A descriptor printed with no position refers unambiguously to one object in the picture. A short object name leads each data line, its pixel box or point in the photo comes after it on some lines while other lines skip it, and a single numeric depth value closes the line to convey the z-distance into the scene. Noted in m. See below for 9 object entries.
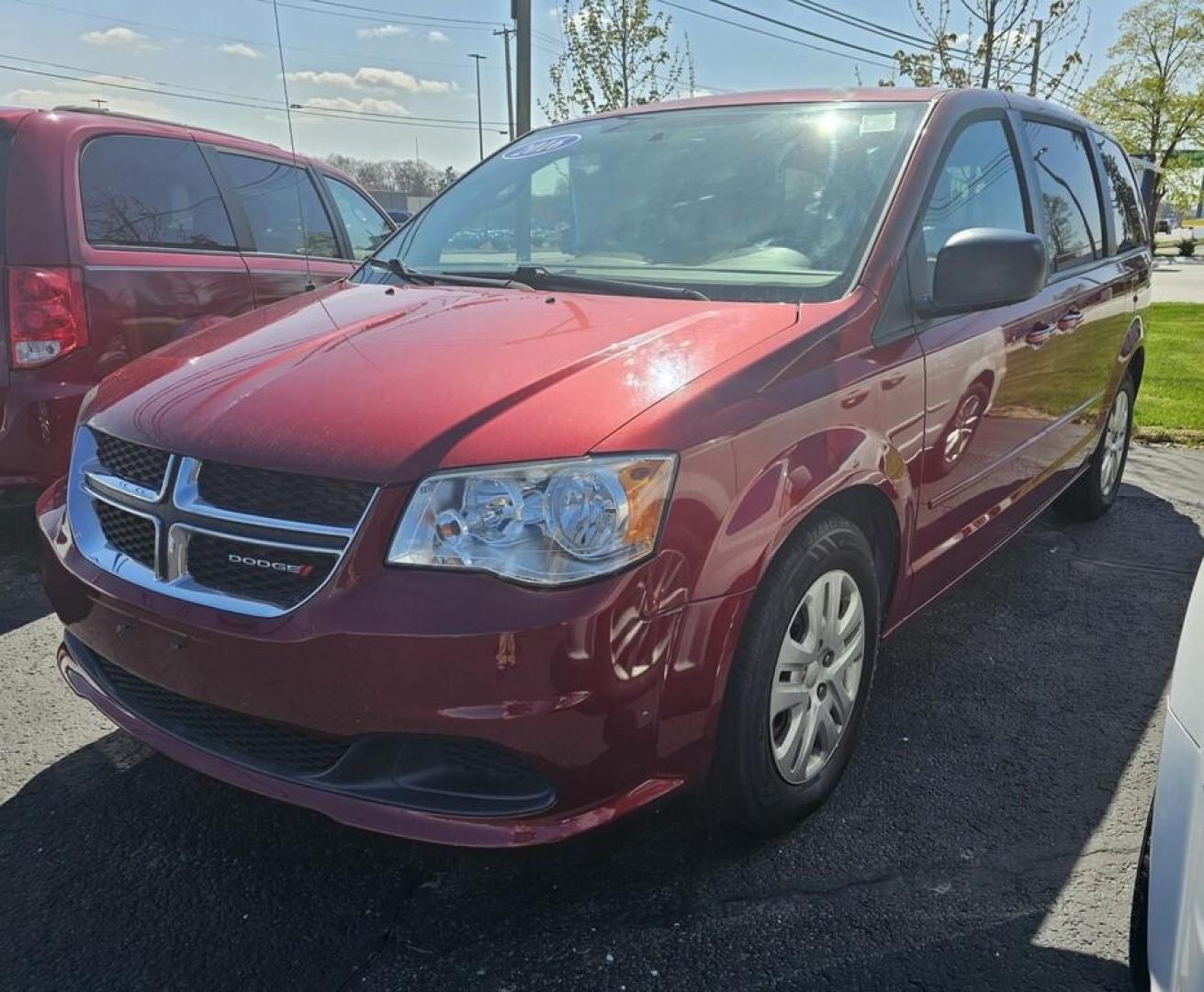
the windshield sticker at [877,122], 2.88
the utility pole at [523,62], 10.05
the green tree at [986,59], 10.91
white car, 1.43
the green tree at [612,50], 11.96
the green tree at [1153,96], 35.19
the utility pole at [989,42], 10.70
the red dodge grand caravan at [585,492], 1.81
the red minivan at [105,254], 3.81
